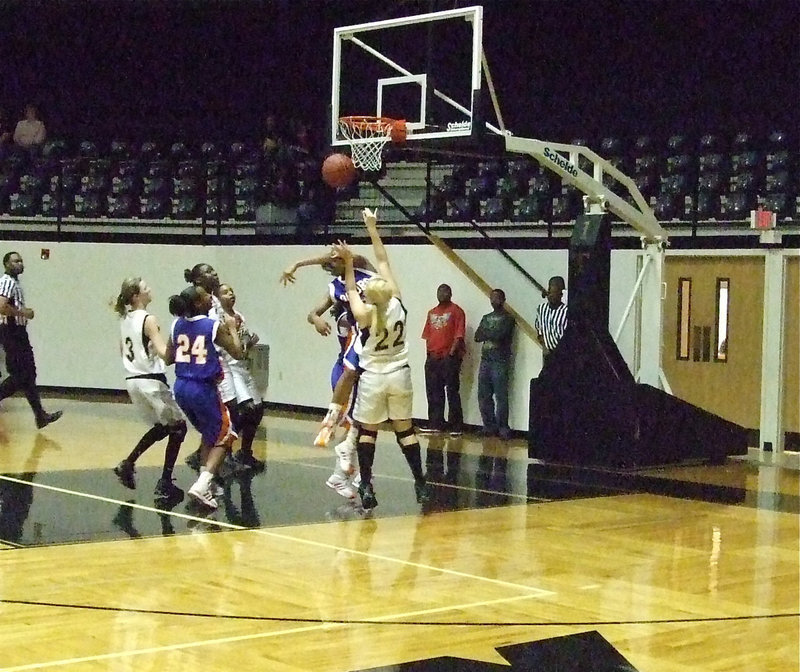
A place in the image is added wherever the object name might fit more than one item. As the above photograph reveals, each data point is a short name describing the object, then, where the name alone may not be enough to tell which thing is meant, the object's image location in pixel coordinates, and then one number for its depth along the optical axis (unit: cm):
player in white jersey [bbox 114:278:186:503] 1025
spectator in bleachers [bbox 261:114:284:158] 2077
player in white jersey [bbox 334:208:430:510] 952
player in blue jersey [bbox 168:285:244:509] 969
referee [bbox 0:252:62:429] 1489
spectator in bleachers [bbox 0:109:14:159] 2189
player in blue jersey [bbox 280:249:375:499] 1027
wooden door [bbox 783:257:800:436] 1458
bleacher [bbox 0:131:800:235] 1709
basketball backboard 1195
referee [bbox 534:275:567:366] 1451
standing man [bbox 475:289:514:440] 1547
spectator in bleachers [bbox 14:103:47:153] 2212
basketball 1210
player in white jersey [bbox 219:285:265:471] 1146
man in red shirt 1596
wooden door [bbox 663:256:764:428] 1490
